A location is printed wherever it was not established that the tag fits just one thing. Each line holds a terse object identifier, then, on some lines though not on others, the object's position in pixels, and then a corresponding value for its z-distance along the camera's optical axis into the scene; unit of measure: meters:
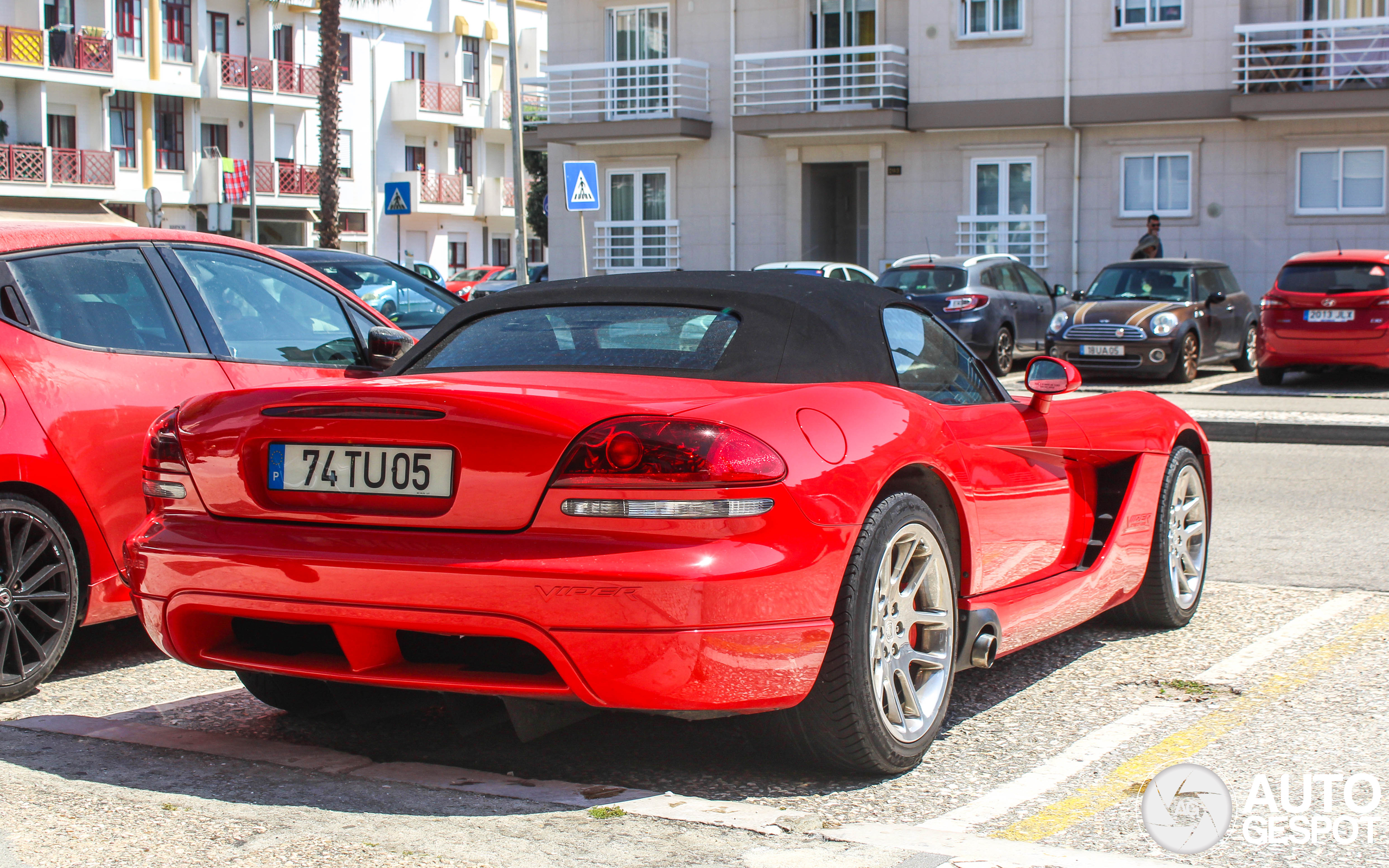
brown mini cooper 18.45
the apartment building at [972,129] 26.02
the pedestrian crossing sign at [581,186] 21.11
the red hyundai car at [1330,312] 16.48
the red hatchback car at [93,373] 4.65
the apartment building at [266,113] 44.81
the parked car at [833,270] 20.20
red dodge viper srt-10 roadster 3.32
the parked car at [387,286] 9.13
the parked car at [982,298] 19.73
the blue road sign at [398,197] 25.03
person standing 22.61
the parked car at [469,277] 44.19
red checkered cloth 39.88
